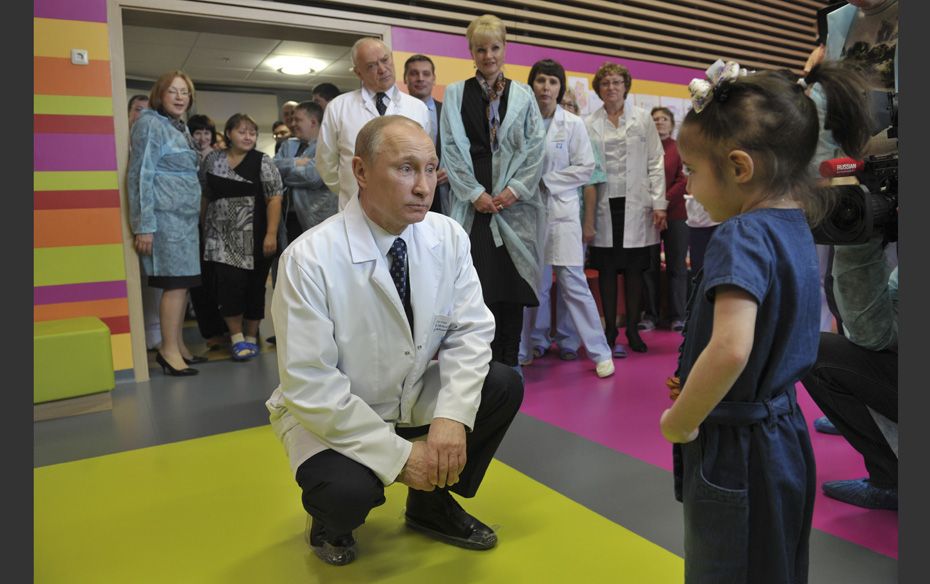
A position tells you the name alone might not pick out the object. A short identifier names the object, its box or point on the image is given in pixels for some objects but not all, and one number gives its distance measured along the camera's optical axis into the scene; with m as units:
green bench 3.12
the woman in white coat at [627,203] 4.23
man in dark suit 3.62
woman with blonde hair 3.28
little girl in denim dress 1.11
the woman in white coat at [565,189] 3.77
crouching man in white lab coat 1.60
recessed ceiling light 8.35
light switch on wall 3.72
